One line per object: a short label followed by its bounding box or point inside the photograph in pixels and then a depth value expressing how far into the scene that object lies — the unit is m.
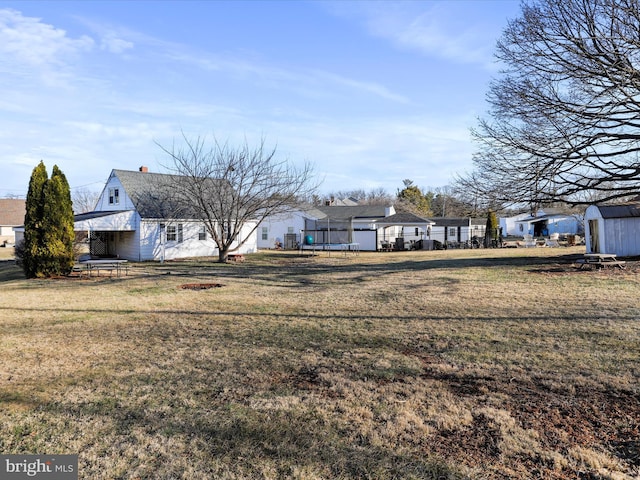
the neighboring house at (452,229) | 45.03
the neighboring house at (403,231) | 36.72
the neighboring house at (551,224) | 55.44
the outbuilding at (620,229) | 20.12
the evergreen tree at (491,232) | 39.38
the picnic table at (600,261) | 16.81
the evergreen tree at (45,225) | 16.47
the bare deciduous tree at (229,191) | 24.42
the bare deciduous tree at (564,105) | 13.04
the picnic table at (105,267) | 16.24
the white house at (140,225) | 25.44
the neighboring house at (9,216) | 51.56
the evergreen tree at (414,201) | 67.50
